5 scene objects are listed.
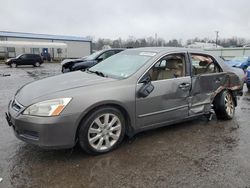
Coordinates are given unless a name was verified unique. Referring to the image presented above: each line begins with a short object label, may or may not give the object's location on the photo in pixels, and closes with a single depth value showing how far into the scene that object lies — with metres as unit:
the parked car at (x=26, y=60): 23.34
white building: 37.78
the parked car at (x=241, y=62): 14.38
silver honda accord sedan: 2.93
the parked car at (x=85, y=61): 10.25
